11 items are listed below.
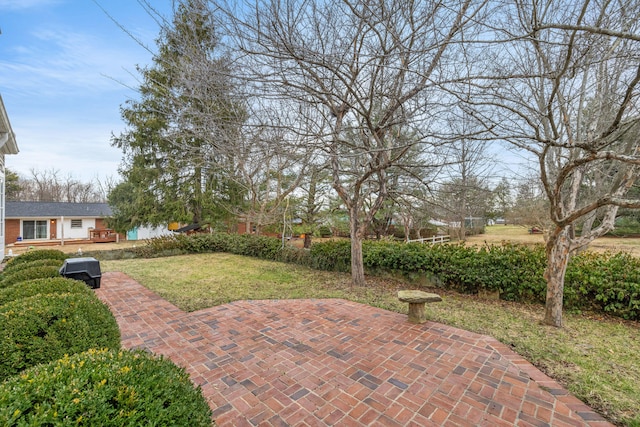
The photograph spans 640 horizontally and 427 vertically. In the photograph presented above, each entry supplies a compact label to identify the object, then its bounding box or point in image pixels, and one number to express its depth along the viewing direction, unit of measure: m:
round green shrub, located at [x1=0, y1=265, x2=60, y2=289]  4.12
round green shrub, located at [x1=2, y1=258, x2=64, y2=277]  4.82
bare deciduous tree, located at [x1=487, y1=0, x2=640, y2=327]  3.10
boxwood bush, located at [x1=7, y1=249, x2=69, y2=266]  5.93
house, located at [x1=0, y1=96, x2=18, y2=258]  7.75
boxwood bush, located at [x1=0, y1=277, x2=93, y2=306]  3.04
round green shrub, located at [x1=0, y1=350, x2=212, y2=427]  1.18
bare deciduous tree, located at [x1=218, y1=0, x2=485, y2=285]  3.64
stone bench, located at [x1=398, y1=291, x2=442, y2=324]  4.33
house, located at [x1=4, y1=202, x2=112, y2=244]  19.56
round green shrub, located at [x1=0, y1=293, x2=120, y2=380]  2.05
